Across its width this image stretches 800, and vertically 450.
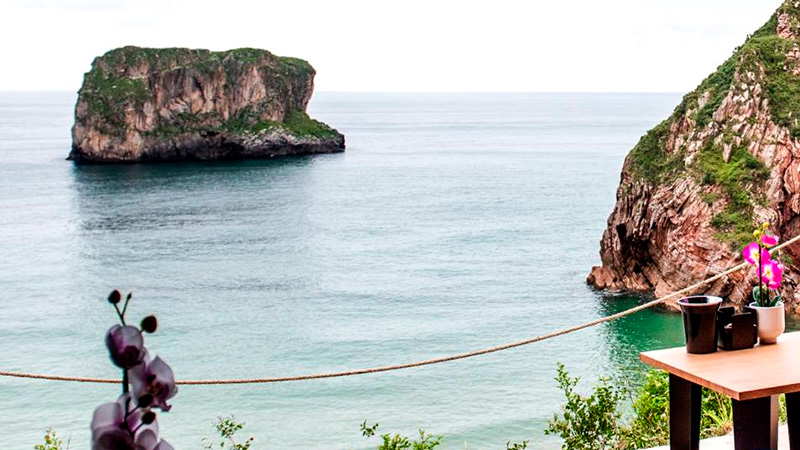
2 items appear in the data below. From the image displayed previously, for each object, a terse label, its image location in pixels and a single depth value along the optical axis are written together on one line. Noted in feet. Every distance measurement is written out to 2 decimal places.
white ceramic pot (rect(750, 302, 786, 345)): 14.51
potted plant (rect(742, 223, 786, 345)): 14.53
